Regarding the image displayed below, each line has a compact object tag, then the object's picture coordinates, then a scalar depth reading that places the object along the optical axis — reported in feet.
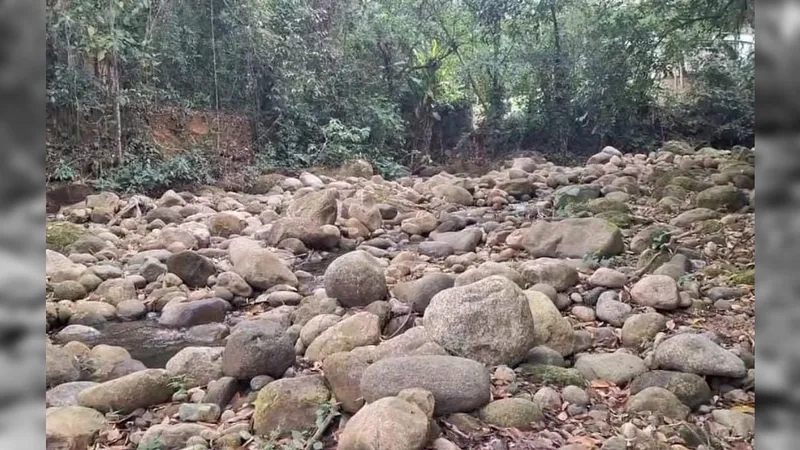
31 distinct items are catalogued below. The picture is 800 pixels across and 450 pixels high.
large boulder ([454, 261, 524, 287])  8.52
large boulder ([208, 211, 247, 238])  14.30
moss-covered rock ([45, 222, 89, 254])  11.82
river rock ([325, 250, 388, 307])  8.75
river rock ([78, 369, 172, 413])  5.72
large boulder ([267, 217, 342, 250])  12.98
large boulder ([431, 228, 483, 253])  12.42
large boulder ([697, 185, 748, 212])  11.73
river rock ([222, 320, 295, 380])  6.23
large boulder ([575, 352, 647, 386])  5.86
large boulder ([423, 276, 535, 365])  6.03
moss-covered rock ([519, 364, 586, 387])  5.75
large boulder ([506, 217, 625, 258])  10.21
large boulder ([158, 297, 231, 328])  8.91
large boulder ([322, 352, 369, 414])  5.24
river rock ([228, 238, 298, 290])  10.36
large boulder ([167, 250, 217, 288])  10.57
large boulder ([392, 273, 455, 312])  8.30
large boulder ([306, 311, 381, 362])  6.89
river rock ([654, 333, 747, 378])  5.49
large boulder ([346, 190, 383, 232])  14.86
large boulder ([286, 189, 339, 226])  14.15
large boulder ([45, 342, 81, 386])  6.41
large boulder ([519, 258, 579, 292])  8.63
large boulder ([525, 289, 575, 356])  6.55
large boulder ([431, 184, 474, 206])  18.12
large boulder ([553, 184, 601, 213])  15.20
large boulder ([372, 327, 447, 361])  5.91
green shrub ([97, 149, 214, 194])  18.44
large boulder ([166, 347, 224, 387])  6.47
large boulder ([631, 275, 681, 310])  7.59
